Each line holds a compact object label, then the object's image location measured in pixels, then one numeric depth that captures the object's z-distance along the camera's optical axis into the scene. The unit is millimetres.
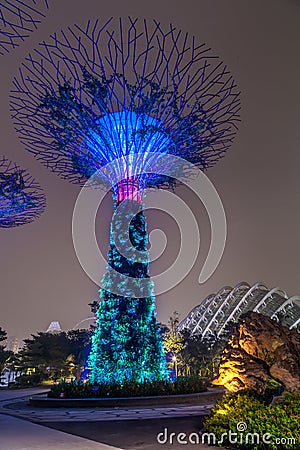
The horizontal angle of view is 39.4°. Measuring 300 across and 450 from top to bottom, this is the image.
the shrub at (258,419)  6988
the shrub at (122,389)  16125
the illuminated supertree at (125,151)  17750
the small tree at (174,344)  44416
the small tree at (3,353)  36166
